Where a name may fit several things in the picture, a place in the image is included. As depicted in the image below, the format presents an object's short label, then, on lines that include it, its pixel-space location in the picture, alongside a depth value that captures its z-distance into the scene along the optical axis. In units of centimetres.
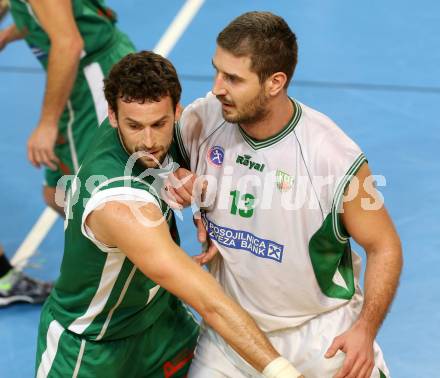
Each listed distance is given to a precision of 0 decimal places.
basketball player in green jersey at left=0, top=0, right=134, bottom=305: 1037
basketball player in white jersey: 775
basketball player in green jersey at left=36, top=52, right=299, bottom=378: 694
